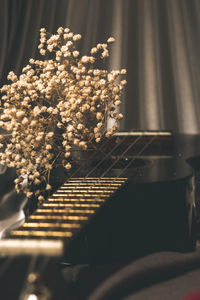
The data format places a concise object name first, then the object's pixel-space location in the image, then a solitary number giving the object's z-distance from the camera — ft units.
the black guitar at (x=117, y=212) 1.62
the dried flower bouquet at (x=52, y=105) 2.02
